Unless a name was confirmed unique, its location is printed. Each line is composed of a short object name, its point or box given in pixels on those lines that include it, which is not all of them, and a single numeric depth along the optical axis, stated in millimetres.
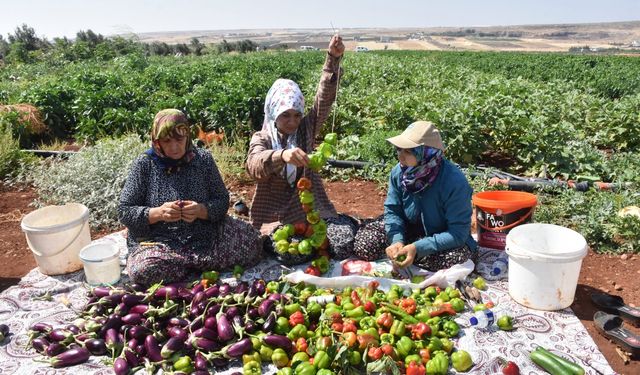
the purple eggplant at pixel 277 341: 2877
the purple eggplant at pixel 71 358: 2882
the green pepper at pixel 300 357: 2764
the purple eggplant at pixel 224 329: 2941
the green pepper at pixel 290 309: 3178
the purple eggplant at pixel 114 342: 2932
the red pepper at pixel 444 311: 3246
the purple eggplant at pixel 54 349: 2965
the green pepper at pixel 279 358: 2811
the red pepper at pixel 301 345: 2891
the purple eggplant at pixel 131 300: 3260
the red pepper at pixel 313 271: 3920
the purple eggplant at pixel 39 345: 3023
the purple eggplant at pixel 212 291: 3338
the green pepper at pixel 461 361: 2787
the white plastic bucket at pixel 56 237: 4051
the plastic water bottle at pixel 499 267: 3967
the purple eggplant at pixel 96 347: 2982
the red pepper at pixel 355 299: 3291
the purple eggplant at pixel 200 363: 2795
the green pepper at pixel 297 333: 2996
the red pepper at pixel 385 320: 3035
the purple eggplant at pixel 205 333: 2930
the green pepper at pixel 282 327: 3043
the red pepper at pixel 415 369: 2648
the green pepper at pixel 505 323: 3174
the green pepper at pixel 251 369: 2709
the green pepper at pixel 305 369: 2623
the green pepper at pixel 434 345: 2895
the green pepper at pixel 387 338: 2922
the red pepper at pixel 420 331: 2945
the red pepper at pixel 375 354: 2752
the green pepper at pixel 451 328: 3074
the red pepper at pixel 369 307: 3219
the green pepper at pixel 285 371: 2630
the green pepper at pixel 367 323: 3023
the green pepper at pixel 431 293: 3514
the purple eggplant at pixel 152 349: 2881
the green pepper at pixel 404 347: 2832
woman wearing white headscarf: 4043
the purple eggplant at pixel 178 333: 2957
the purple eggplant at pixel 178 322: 3098
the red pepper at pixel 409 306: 3211
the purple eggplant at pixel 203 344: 2885
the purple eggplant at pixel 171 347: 2842
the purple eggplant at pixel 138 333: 2994
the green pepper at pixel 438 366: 2707
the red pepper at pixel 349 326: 2959
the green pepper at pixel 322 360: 2679
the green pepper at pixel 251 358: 2818
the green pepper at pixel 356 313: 3148
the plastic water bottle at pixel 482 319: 3156
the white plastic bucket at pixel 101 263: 3844
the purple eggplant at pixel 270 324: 3012
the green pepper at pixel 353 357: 2760
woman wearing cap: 3605
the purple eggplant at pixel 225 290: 3355
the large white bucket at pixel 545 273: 3320
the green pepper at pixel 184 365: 2771
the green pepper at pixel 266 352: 2881
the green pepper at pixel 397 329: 2979
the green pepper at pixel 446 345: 2930
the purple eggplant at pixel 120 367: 2779
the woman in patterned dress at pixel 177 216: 3736
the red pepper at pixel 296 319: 3080
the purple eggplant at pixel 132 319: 3098
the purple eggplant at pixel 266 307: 3098
